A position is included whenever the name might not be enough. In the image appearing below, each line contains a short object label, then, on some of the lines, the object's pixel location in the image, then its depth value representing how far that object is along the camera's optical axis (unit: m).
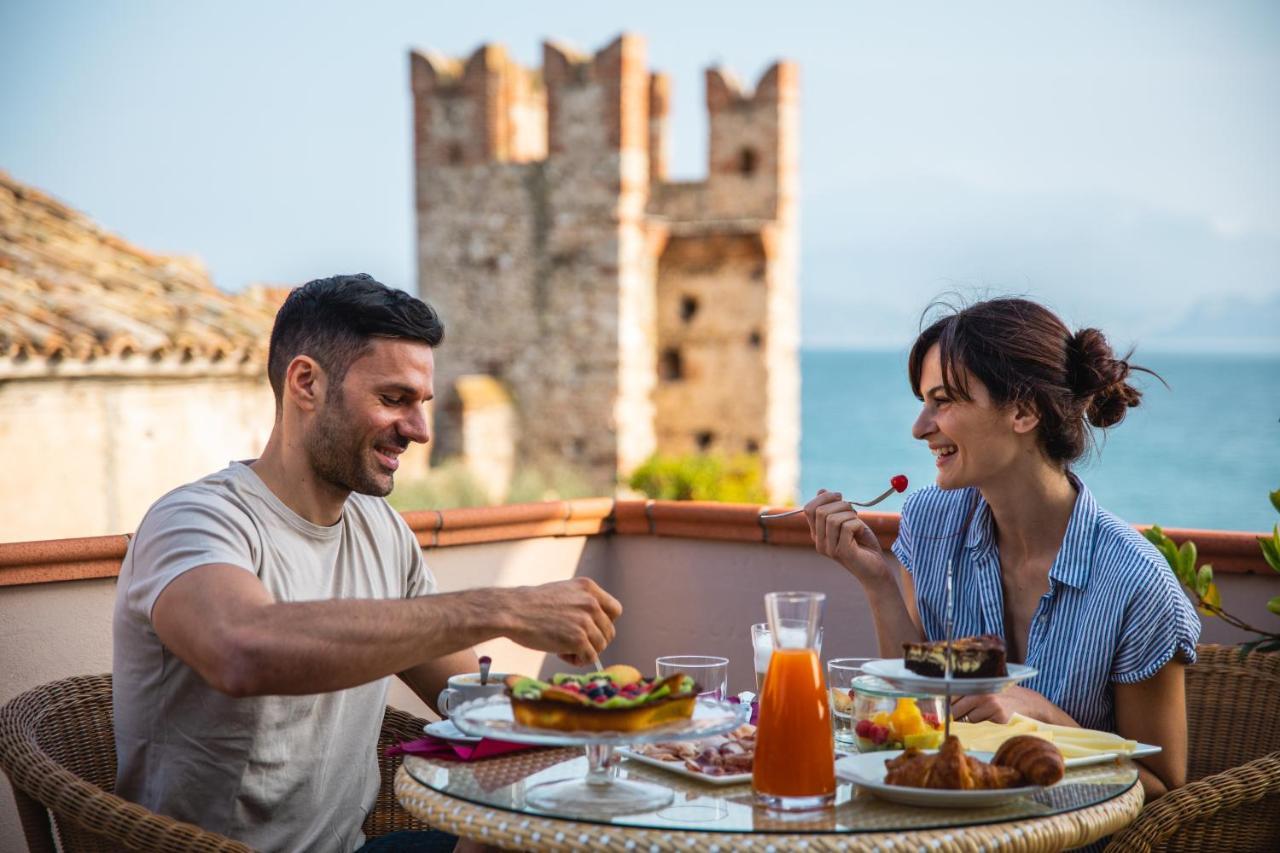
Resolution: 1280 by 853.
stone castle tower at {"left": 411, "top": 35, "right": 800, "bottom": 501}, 22.06
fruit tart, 1.94
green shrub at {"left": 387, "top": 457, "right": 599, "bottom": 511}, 18.84
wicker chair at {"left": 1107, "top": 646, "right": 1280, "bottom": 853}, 2.42
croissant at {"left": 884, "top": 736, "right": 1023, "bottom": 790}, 2.00
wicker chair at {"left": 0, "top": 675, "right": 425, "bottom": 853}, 2.12
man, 2.08
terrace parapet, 3.28
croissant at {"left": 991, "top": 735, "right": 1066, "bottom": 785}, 2.03
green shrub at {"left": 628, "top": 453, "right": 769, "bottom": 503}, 20.31
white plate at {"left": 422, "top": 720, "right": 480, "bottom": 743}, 2.29
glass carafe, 1.97
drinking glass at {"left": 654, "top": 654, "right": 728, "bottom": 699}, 2.37
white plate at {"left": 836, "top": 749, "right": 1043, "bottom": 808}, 1.97
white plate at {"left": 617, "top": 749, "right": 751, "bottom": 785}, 2.10
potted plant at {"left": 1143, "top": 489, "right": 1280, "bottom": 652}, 3.04
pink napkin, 2.24
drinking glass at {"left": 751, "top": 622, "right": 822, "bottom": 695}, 2.47
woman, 2.63
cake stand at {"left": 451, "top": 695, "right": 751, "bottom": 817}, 1.92
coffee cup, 2.33
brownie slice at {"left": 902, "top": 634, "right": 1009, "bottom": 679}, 2.12
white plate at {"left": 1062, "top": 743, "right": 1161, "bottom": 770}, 2.22
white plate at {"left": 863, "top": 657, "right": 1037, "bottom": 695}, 2.06
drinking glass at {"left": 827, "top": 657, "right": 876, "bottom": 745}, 2.44
